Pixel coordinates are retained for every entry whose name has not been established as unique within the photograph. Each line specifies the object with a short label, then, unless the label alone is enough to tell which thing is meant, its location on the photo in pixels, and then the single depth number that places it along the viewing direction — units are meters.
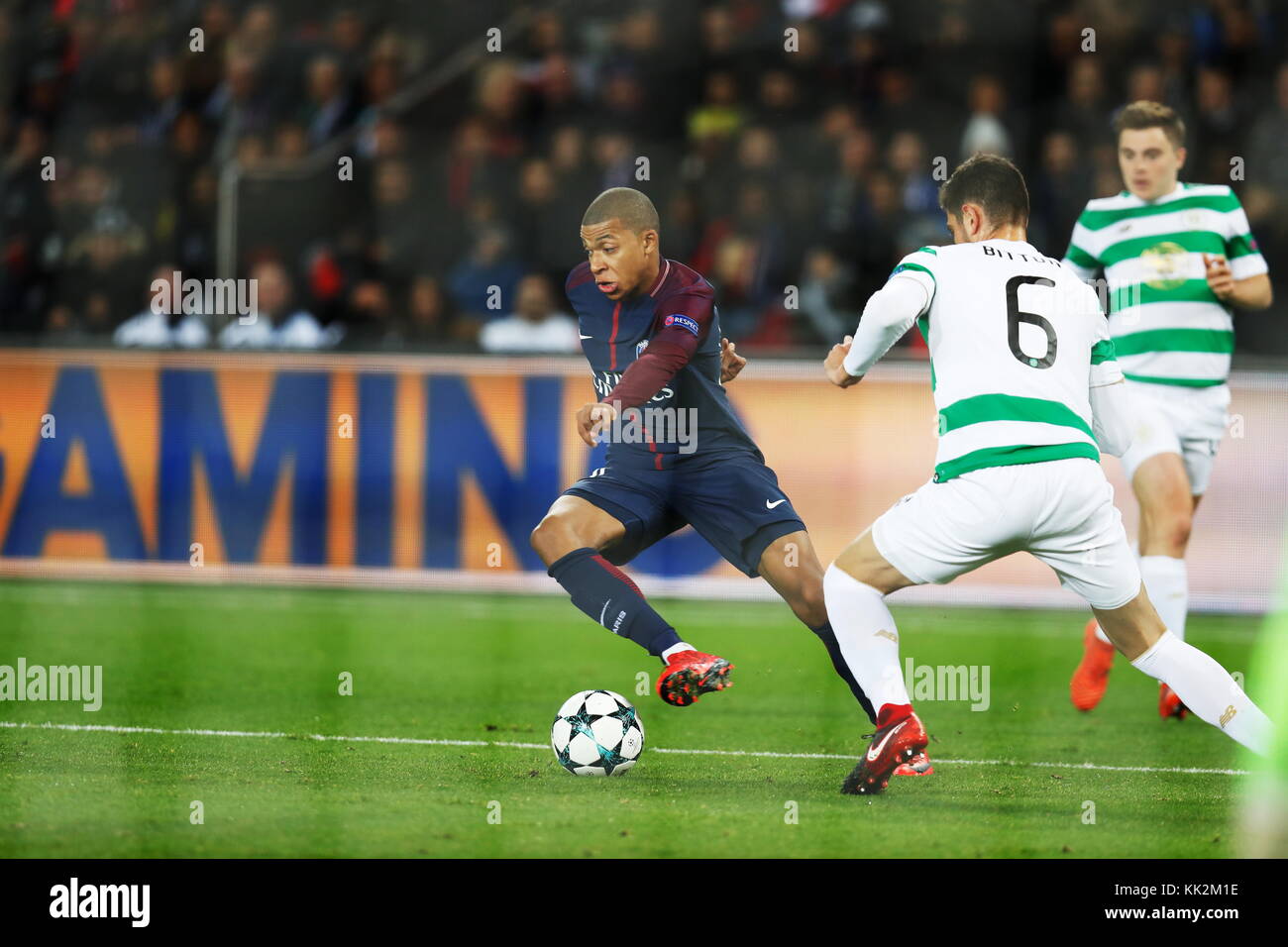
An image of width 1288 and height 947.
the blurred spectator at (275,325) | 19.55
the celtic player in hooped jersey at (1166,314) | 12.83
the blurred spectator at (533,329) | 19.23
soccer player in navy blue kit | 10.89
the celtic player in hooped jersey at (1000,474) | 9.15
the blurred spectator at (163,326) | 19.58
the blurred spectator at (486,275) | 20.59
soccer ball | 10.20
